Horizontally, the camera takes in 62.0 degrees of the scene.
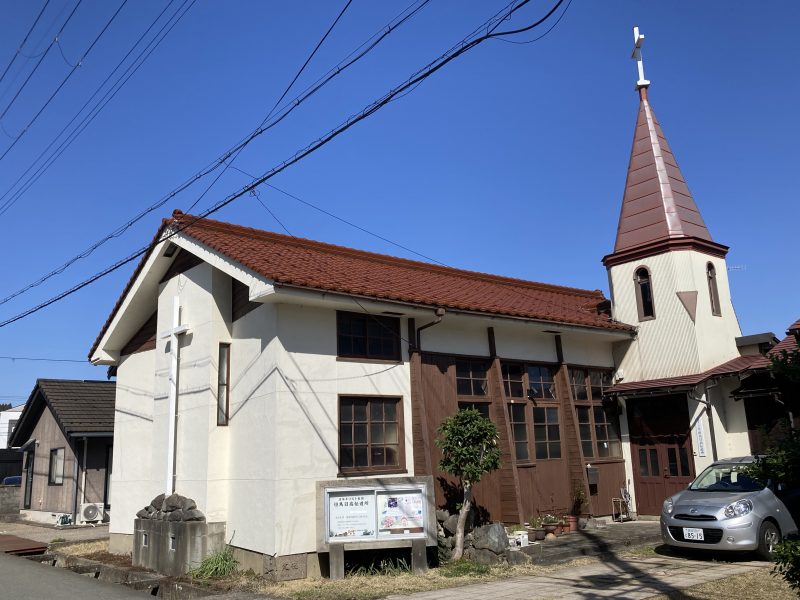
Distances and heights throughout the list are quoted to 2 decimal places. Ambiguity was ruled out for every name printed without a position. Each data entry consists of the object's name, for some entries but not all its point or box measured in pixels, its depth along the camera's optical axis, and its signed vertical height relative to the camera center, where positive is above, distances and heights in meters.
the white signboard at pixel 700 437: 14.31 +0.14
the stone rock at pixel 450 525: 11.65 -1.21
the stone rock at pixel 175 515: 11.74 -0.86
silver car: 10.05 -1.14
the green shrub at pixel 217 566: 10.91 -1.66
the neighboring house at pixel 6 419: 50.97 +4.00
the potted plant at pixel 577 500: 14.16 -1.07
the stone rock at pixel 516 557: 10.63 -1.66
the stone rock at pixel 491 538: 10.76 -1.37
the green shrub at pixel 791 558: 5.62 -0.98
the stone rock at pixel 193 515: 11.64 -0.86
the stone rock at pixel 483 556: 10.66 -1.64
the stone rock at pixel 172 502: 12.01 -0.65
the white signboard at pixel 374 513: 10.26 -0.85
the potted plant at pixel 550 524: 12.87 -1.40
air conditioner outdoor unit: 20.84 -1.35
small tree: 10.98 +0.04
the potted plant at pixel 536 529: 12.52 -1.47
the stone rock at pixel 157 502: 12.56 -0.66
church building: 11.09 +1.67
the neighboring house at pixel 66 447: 21.11 +0.75
